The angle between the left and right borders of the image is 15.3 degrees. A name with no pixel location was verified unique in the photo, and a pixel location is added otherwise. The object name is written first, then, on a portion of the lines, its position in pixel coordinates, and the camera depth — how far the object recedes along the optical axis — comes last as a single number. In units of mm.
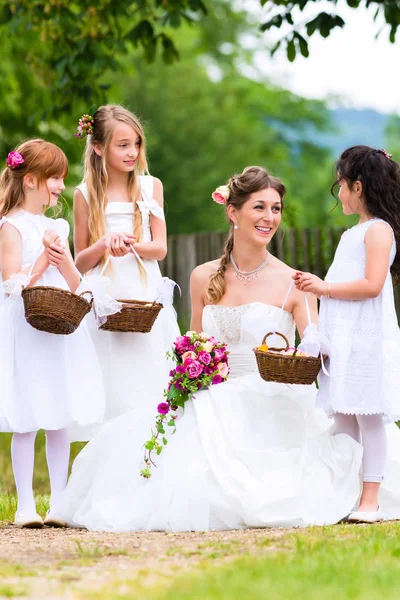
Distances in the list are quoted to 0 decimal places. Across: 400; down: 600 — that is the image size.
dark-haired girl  8301
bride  7979
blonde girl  9389
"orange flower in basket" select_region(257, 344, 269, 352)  8067
